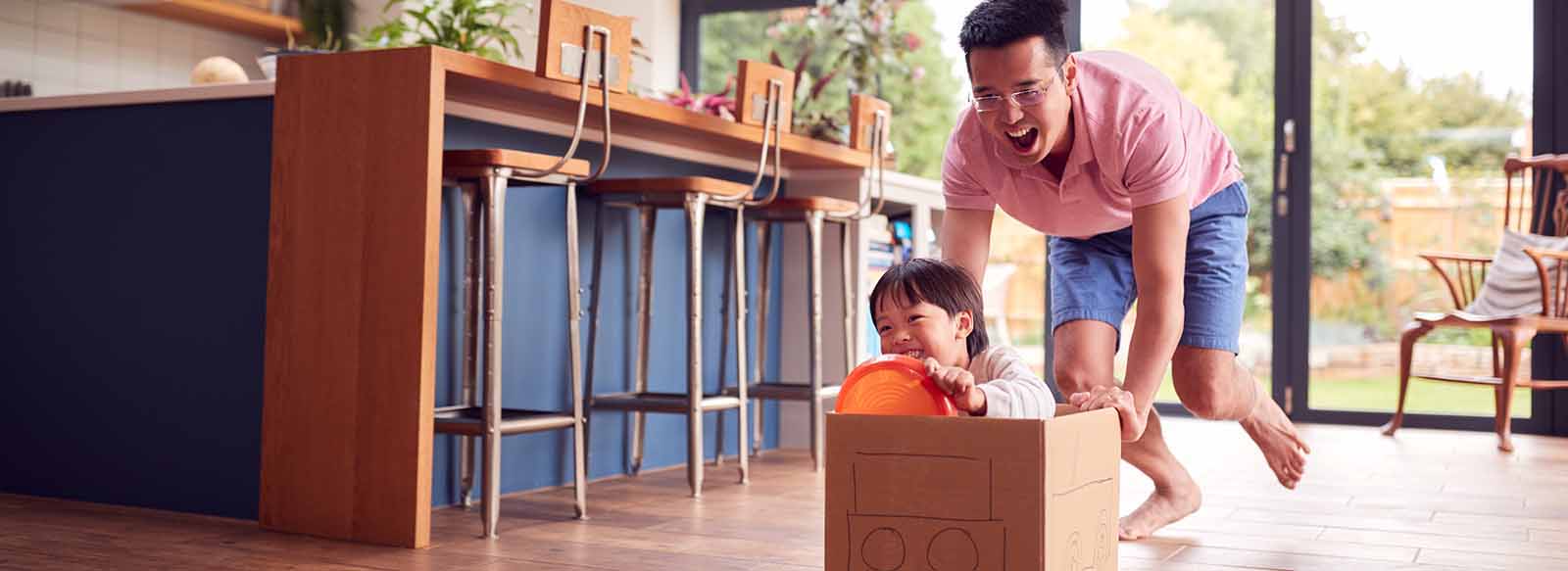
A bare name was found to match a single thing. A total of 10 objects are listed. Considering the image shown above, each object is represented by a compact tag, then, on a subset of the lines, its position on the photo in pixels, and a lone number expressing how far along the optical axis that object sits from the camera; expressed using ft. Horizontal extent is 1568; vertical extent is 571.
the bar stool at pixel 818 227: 13.02
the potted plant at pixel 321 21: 18.16
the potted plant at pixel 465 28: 11.32
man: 6.32
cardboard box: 5.21
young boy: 6.15
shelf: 16.38
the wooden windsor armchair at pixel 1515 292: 15.90
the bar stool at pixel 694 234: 11.18
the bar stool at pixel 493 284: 9.11
